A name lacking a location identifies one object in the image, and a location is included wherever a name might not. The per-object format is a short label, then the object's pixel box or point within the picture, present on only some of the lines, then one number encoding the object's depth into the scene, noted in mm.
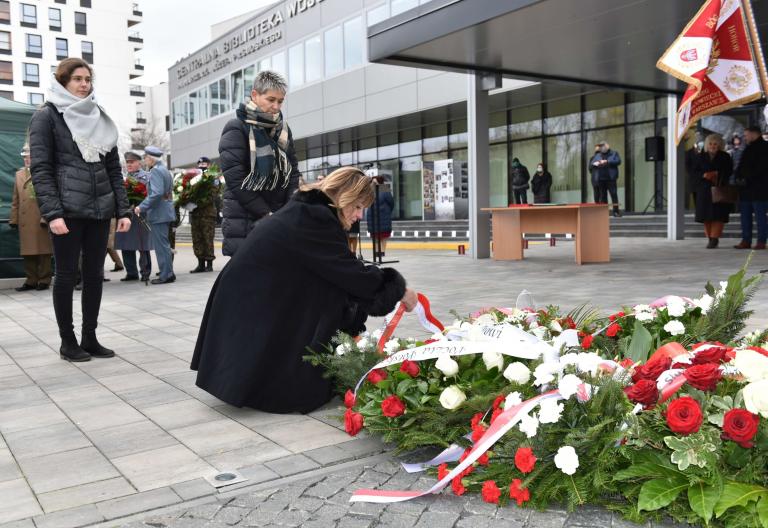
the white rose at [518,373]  2783
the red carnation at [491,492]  2441
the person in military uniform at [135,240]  10695
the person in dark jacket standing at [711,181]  12703
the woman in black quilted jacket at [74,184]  4664
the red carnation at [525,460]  2404
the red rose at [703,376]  2475
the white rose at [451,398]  2811
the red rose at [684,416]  2242
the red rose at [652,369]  2652
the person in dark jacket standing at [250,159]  4699
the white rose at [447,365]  2996
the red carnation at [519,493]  2398
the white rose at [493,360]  2980
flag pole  6511
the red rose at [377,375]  3258
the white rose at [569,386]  2506
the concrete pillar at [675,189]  15750
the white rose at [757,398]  2234
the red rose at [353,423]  3146
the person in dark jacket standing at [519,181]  22547
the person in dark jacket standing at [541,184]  22031
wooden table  11320
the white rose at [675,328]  3439
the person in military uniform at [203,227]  11992
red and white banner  6500
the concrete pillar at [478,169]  13586
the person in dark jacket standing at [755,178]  11531
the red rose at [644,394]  2496
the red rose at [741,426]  2189
